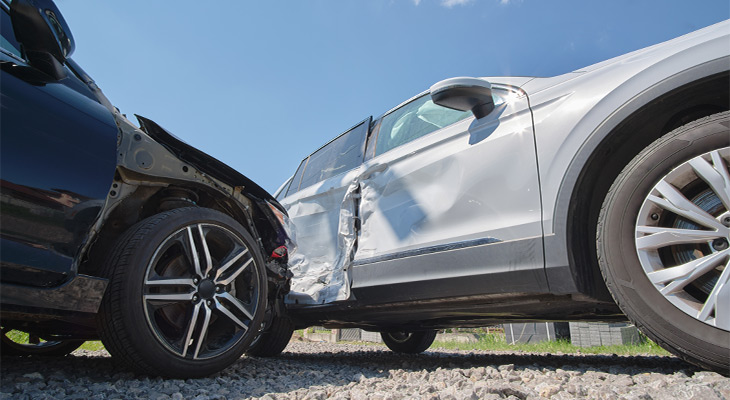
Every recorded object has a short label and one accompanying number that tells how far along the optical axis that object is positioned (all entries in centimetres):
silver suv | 154
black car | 155
